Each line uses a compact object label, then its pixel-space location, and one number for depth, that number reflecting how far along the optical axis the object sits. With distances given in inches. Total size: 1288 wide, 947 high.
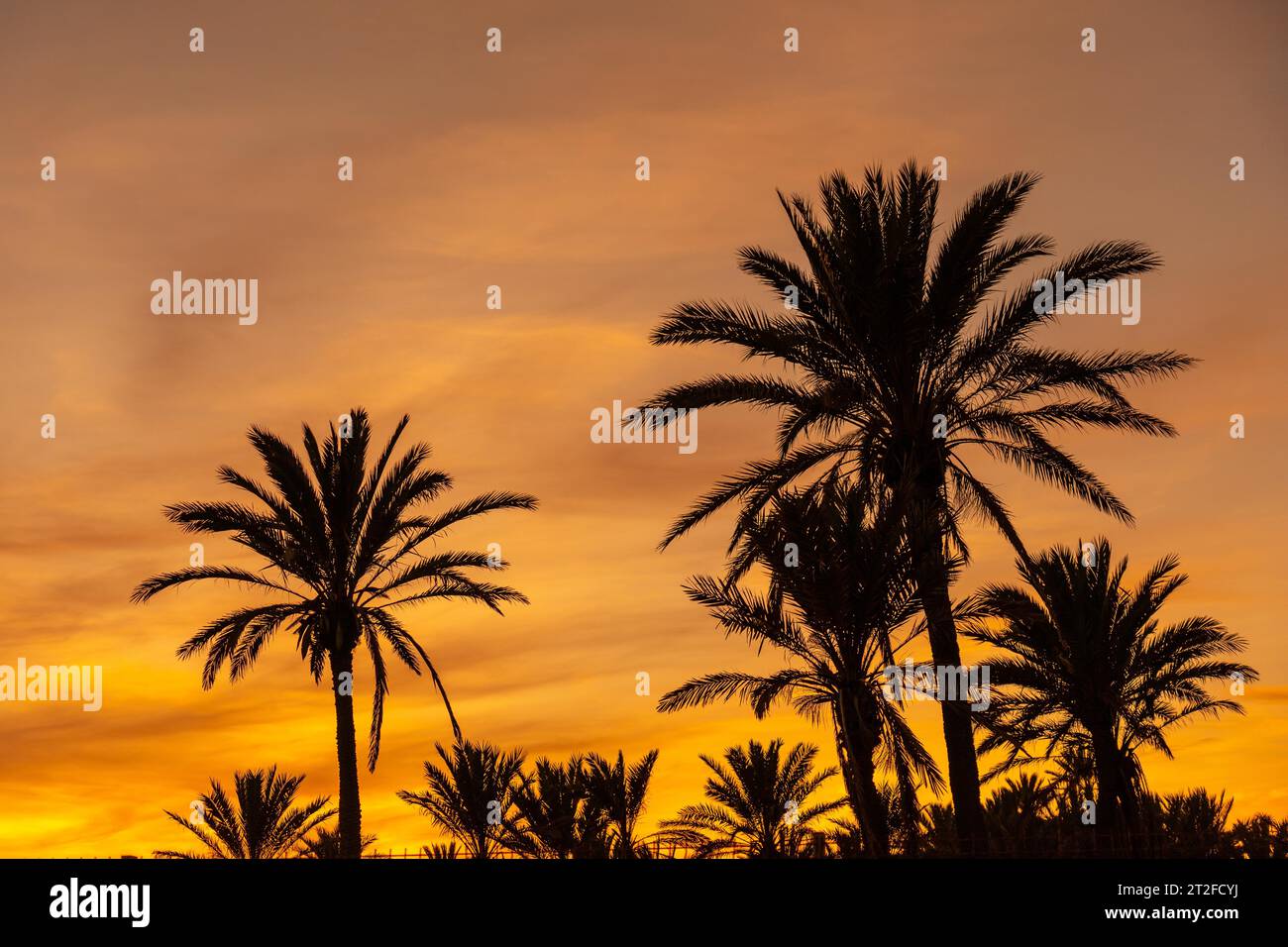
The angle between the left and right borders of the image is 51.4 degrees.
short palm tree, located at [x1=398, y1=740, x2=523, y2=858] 1244.5
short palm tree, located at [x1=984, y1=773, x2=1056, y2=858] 1217.4
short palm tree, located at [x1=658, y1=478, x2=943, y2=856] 755.4
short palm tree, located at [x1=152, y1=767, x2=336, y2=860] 1381.6
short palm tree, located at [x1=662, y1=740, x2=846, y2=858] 1338.6
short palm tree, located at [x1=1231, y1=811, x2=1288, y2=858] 759.7
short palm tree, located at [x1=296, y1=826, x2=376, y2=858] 1062.4
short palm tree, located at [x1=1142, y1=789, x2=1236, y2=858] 1206.1
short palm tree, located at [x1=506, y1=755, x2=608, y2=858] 1211.2
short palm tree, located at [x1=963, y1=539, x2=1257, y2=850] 1074.7
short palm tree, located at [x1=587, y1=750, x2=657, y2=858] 1291.8
